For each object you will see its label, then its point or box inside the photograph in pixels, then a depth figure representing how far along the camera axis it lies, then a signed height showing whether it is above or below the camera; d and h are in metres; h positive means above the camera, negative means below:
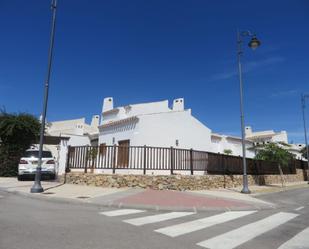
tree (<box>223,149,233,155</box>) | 31.06 +2.79
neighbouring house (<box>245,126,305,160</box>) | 45.74 +6.89
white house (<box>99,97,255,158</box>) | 20.48 +3.66
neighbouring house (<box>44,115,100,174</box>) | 22.99 +4.43
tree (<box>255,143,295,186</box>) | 22.50 +1.92
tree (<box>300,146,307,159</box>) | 44.97 +4.21
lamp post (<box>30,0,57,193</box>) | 11.79 +3.41
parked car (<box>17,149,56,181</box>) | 16.45 +0.59
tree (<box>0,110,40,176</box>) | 19.89 +2.67
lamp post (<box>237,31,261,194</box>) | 15.51 +3.96
